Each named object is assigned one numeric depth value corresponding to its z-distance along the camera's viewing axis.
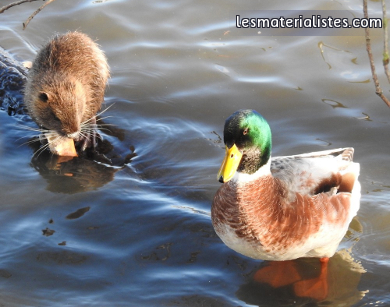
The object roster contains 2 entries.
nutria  5.39
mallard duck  3.42
